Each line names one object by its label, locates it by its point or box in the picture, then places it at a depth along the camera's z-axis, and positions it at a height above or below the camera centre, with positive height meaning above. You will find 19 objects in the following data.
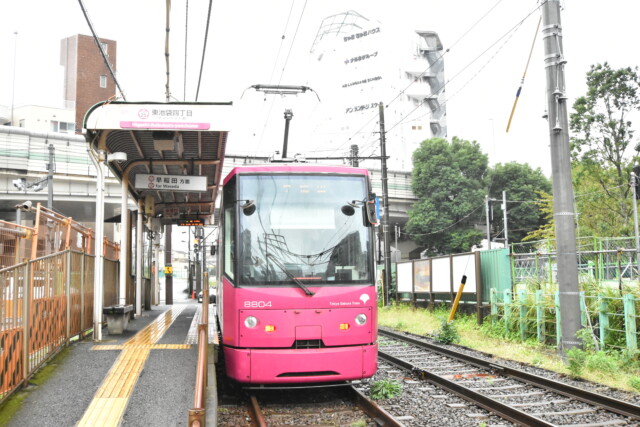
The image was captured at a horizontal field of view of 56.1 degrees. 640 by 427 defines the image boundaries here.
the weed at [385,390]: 7.96 -1.70
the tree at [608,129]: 26.25 +5.74
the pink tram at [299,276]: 7.39 -0.15
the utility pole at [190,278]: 52.06 -1.01
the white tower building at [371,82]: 84.12 +26.40
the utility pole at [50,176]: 23.38 +3.67
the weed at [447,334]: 13.70 -1.67
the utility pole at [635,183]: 15.88 +2.00
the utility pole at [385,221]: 24.94 +1.75
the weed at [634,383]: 7.99 -1.68
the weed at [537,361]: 10.39 -1.78
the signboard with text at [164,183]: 12.62 +1.78
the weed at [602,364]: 9.18 -1.64
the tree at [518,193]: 54.84 +6.15
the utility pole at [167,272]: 34.44 -0.30
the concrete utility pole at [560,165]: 10.66 +1.72
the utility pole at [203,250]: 44.24 +1.29
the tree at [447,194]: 51.69 +5.88
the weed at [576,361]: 9.11 -1.58
